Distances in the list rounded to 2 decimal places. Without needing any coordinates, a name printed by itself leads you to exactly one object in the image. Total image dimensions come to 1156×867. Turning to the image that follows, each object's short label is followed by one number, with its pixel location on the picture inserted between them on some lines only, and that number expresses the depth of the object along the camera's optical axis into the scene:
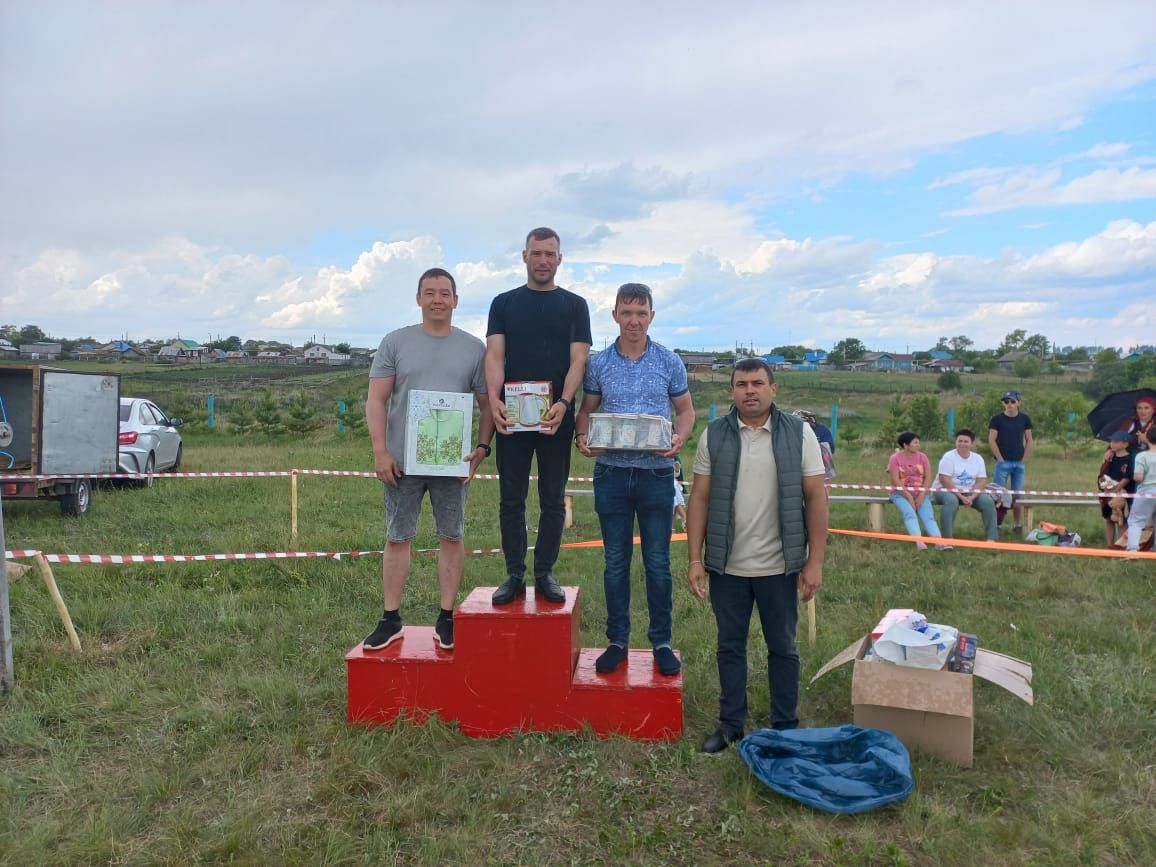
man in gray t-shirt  4.14
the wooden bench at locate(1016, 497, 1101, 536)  9.31
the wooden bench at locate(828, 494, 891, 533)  8.85
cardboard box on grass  3.78
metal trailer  9.19
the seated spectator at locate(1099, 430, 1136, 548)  8.37
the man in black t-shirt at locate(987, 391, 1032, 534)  9.97
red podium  3.99
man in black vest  3.74
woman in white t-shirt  8.66
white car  11.45
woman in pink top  8.43
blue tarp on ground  3.34
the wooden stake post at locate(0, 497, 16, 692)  4.45
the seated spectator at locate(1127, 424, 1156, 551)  7.93
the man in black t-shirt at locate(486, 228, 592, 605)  4.02
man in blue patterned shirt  3.99
